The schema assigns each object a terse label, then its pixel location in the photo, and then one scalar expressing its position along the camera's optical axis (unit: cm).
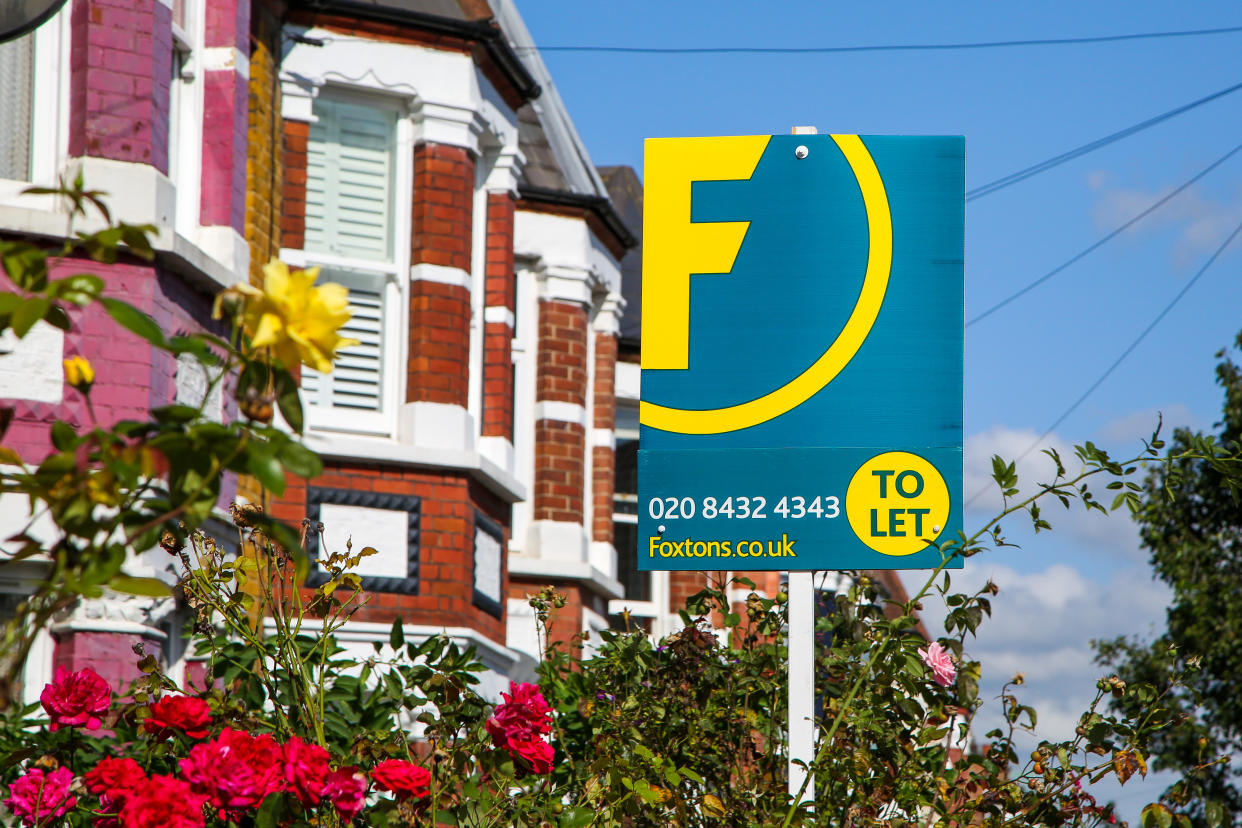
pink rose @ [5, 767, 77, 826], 750
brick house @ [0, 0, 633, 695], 1423
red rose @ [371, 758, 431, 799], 685
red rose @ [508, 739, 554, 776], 781
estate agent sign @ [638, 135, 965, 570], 932
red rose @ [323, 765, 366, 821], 608
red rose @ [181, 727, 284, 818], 586
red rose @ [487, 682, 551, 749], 779
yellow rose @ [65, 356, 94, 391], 362
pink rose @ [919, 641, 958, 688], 882
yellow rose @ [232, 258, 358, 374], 362
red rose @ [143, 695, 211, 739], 728
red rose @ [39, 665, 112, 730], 800
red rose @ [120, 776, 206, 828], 564
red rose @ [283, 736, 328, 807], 608
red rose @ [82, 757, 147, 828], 618
